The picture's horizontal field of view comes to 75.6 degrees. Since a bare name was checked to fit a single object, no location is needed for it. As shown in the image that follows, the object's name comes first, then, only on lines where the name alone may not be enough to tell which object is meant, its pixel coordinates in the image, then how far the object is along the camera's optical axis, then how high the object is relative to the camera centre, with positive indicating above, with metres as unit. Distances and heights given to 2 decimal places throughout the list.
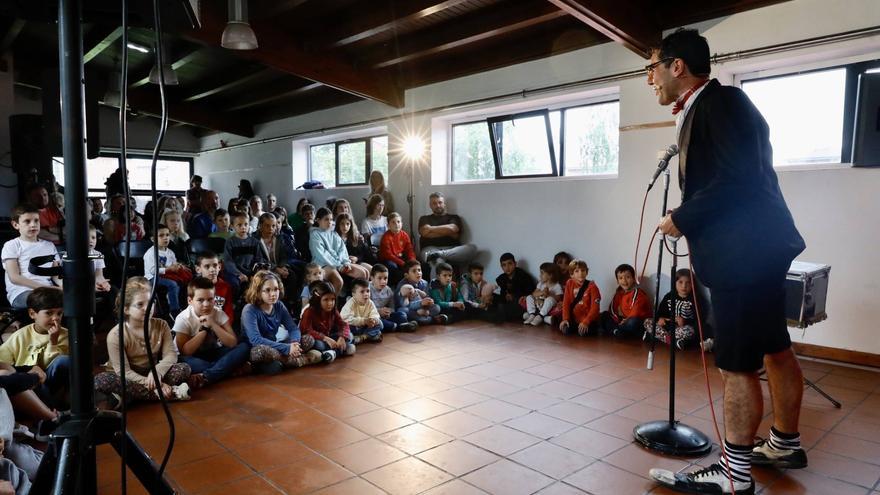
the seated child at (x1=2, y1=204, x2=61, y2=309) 3.66 -0.36
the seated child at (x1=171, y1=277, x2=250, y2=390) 3.45 -0.86
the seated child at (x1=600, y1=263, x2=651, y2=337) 4.76 -0.87
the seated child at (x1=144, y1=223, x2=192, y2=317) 4.57 -0.58
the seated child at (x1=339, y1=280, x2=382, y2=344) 4.56 -0.91
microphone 2.28 +0.20
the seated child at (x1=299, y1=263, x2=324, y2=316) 5.00 -0.64
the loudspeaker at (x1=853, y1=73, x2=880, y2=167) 3.58 +0.56
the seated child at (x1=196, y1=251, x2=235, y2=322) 4.02 -0.57
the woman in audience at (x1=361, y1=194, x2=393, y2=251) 6.61 -0.19
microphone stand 2.43 -1.02
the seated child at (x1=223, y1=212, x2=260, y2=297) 4.93 -0.44
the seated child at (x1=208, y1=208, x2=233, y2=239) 5.66 -0.22
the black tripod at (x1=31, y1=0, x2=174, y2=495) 1.12 -0.21
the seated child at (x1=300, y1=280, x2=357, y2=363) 4.04 -0.89
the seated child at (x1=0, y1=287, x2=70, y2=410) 2.75 -0.74
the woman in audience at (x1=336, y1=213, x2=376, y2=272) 6.01 -0.43
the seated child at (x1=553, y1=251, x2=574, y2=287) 5.49 -0.56
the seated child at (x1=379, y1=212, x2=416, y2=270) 6.13 -0.47
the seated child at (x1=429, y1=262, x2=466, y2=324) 5.62 -0.91
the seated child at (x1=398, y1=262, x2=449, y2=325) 5.34 -0.94
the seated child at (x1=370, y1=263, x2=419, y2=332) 5.05 -0.93
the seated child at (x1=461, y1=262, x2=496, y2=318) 5.79 -0.91
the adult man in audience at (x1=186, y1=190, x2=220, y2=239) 5.98 -0.26
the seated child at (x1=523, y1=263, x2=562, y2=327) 5.39 -0.88
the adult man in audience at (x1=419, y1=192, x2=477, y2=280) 6.28 -0.39
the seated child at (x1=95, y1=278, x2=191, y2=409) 2.99 -0.89
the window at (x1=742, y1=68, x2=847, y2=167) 4.09 +0.71
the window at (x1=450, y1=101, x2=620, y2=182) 5.46 +0.65
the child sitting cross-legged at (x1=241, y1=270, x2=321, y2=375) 3.66 -0.88
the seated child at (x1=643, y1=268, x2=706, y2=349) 4.36 -0.84
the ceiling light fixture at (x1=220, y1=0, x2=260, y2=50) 4.00 +1.19
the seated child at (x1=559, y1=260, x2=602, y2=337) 4.94 -0.84
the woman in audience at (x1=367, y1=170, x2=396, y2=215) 7.29 +0.21
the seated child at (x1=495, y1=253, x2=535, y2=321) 5.71 -0.84
